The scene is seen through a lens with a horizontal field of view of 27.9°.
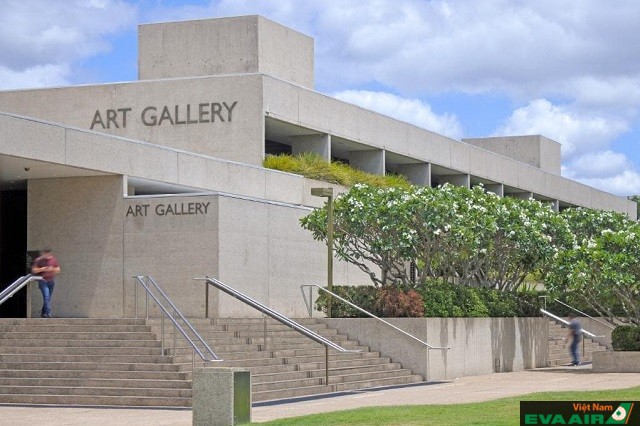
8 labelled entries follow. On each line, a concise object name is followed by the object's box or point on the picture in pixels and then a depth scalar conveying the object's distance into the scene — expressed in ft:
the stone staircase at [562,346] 122.52
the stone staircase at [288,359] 77.51
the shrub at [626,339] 101.71
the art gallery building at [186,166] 98.53
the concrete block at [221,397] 56.85
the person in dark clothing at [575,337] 115.34
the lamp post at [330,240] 97.91
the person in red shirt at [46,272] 88.17
